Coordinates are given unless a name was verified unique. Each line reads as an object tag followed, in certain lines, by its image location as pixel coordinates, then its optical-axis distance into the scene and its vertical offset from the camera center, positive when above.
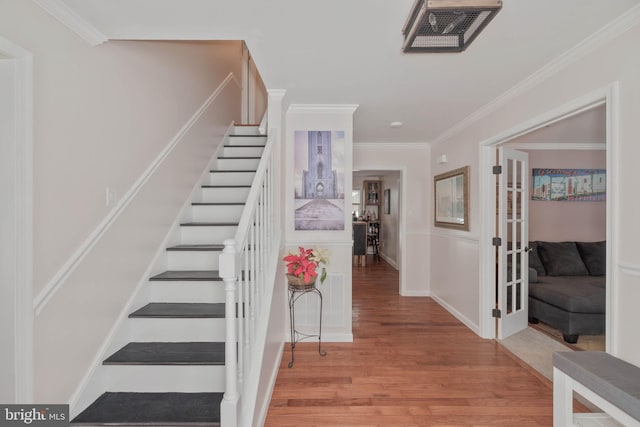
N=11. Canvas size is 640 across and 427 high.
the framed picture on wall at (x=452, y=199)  3.50 +0.15
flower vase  2.56 -0.61
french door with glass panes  3.10 -0.34
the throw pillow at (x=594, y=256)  3.90 -0.59
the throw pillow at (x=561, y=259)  3.87 -0.63
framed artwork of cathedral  3.05 +0.34
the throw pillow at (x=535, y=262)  3.88 -0.66
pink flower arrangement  2.49 -0.43
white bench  1.11 -0.71
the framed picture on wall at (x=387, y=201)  7.64 +0.25
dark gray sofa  2.98 -0.84
